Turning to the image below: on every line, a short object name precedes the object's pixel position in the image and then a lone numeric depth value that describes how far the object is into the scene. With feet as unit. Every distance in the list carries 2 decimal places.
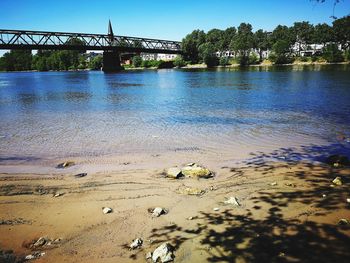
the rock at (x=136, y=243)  20.76
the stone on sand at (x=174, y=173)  32.76
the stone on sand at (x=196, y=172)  32.99
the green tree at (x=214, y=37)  629.51
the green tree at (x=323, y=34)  514.19
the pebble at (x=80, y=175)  34.81
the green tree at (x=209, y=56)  495.41
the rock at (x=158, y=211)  24.91
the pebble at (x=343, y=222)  21.76
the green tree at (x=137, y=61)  629.51
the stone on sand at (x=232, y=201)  26.04
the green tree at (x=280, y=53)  464.65
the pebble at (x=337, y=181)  28.88
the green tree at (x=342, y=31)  474.90
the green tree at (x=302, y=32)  564.92
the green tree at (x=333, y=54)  419.95
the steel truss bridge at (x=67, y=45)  316.95
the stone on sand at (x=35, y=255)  19.69
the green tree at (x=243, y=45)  493.77
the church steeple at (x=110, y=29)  542.86
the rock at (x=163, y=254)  18.89
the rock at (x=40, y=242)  21.26
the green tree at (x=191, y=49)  546.59
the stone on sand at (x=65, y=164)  38.75
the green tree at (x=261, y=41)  553.23
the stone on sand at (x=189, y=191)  28.65
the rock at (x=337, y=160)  34.96
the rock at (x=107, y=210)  25.64
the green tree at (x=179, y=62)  557.74
